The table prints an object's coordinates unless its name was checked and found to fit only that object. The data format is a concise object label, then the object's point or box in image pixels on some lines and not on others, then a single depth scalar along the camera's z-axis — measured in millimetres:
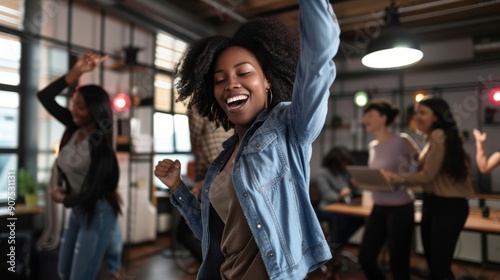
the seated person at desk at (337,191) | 3312
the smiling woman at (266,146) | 751
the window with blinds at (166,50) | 3295
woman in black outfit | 1776
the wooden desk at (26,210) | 2136
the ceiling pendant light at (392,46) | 2264
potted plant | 2301
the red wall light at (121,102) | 2785
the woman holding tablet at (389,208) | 2299
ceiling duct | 2240
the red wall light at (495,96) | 2057
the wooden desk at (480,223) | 1969
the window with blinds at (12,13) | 1679
